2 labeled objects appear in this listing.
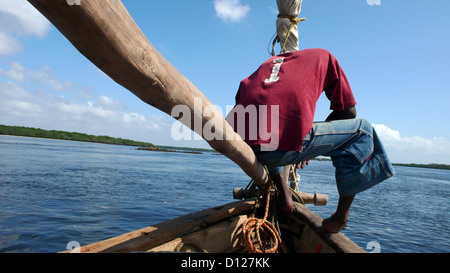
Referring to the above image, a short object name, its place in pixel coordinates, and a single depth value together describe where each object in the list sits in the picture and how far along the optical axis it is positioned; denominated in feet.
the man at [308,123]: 5.99
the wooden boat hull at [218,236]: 6.68
